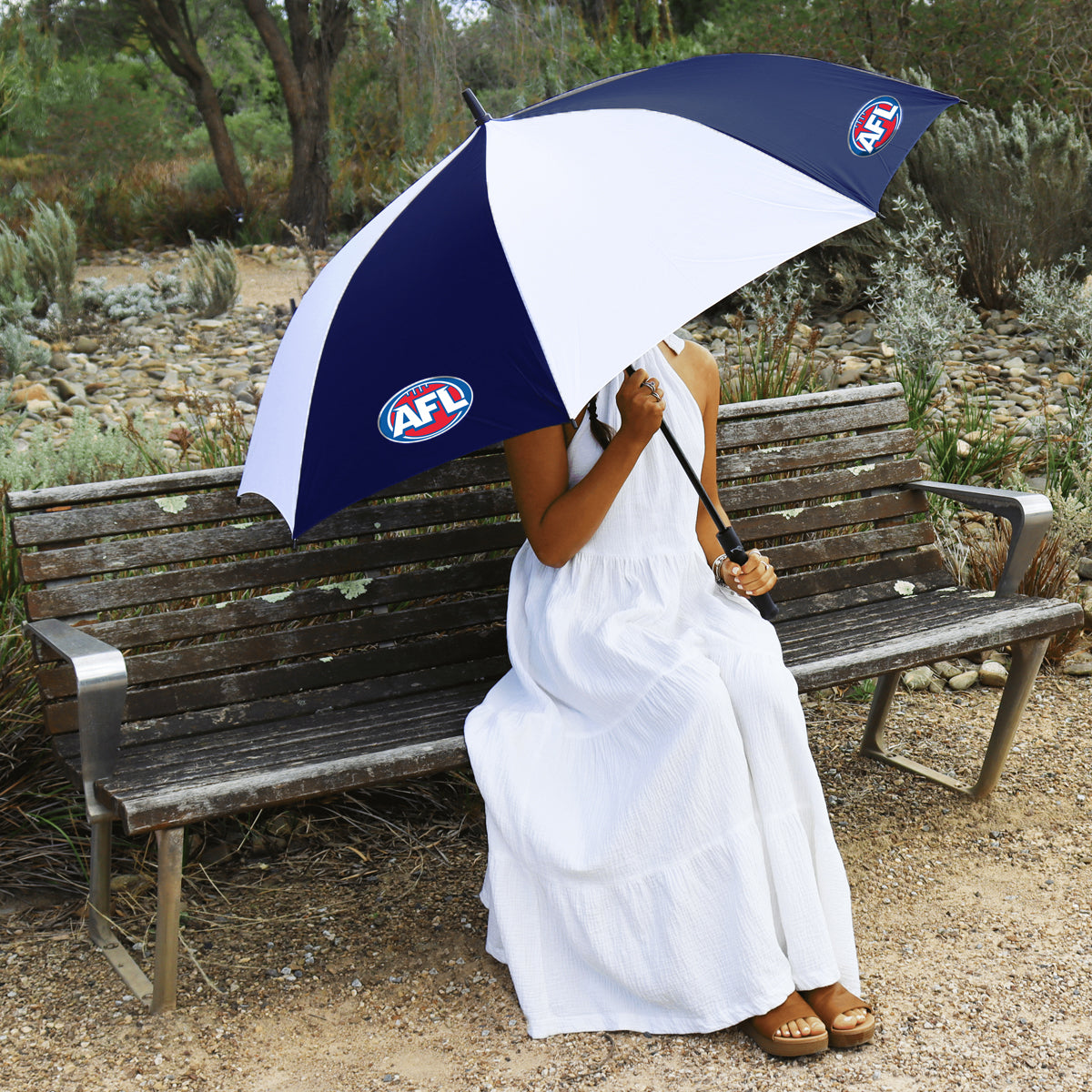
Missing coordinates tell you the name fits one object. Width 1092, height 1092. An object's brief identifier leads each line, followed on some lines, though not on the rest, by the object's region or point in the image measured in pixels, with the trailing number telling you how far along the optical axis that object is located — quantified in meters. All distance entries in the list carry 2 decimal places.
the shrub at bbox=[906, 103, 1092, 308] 6.74
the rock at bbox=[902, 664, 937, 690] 4.30
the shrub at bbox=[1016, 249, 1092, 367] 5.85
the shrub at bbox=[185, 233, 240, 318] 8.83
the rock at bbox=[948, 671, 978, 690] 4.29
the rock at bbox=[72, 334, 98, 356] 7.84
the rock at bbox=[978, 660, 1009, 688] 4.27
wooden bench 2.40
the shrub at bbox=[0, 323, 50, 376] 7.00
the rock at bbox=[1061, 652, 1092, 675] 4.27
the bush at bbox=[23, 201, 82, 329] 8.38
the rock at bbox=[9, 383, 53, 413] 6.49
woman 2.27
